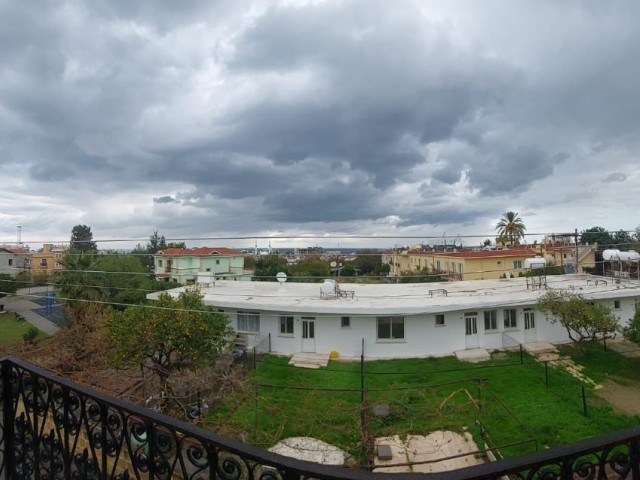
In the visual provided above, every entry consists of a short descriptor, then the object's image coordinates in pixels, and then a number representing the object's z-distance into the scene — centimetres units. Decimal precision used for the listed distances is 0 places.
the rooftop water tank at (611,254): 1704
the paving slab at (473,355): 1380
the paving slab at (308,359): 1356
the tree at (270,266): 2642
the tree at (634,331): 1163
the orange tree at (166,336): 913
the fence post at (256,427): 802
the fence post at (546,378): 1089
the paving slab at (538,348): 1434
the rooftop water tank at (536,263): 1618
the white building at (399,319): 1429
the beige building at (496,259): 2712
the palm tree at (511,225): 3531
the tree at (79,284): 1708
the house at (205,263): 2107
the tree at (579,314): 1252
